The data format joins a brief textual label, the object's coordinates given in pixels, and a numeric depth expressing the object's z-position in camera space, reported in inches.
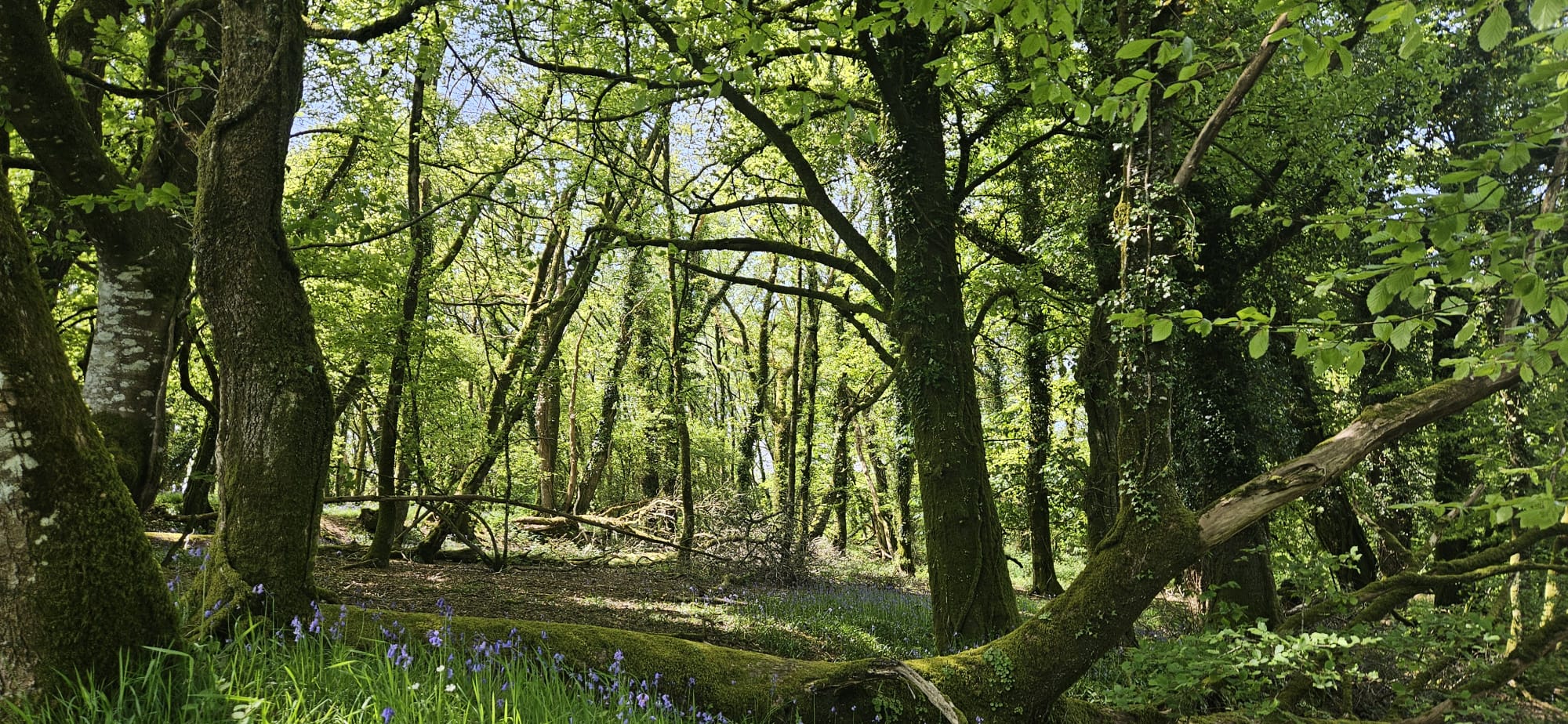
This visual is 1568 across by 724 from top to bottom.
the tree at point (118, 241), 192.4
